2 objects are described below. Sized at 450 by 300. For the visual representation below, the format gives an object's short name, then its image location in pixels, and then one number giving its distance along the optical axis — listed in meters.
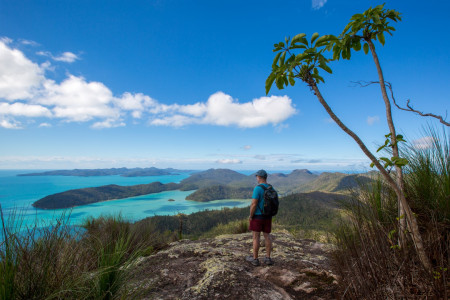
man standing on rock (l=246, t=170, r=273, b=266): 4.46
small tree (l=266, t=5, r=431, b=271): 1.67
